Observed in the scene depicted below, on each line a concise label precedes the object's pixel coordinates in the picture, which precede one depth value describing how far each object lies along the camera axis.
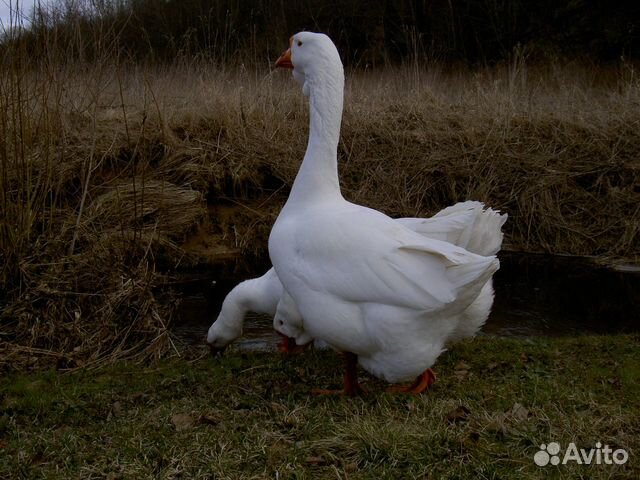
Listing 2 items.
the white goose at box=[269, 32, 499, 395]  3.32
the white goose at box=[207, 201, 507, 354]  4.06
